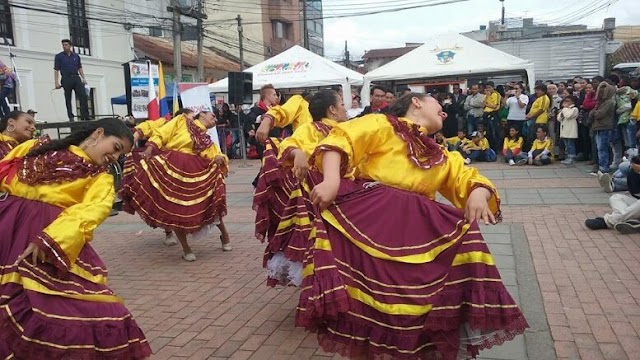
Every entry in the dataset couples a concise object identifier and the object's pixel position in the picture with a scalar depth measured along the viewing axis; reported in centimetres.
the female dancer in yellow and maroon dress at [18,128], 483
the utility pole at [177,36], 1923
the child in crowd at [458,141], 1401
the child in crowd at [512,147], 1295
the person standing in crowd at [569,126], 1196
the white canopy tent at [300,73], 1669
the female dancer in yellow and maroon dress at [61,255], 260
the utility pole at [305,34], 3096
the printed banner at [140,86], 1116
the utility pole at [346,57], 4918
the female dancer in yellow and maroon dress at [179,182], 612
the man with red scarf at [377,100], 668
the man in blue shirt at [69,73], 1297
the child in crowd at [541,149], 1241
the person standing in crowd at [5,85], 1133
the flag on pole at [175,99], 1112
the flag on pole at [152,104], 1029
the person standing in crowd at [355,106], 1189
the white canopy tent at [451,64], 1516
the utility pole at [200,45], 2240
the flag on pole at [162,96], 1080
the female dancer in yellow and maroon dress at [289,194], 369
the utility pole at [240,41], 3015
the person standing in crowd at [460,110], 1526
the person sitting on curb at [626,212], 642
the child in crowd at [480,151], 1373
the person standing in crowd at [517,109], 1336
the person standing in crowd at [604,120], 1041
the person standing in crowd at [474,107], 1453
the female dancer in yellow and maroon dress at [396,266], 256
